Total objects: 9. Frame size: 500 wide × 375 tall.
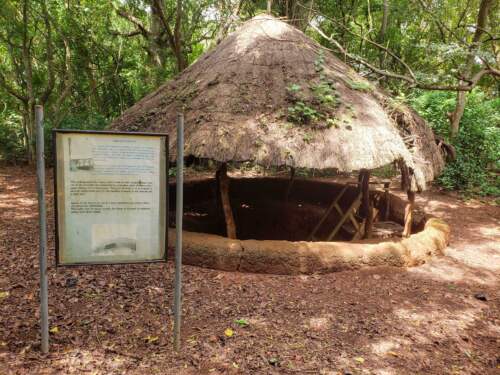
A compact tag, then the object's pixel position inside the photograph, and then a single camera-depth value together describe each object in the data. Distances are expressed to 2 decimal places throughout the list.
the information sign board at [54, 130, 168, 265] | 2.78
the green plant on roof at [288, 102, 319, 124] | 5.48
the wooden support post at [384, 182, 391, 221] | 8.17
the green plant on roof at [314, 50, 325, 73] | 6.41
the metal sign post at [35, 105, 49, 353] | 2.66
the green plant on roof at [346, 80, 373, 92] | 6.32
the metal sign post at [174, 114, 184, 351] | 2.92
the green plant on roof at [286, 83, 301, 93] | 5.81
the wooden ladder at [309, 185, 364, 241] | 6.90
